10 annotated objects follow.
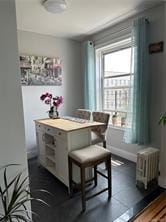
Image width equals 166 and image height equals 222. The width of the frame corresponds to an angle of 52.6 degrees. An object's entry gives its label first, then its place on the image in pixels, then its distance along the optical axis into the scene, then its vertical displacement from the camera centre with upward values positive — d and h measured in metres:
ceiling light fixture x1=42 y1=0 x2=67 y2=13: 2.21 +1.15
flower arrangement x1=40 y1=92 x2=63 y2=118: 3.06 -0.22
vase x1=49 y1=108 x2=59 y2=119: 3.08 -0.42
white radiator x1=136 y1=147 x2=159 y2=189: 2.24 -1.04
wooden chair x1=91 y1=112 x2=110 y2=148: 2.83 -0.73
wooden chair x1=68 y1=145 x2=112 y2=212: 1.87 -0.80
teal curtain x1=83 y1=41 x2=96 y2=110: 3.70 +0.33
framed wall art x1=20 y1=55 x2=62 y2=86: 3.30 +0.43
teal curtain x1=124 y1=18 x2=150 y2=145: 2.57 +0.07
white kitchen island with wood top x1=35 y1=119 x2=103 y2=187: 2.18 -0.71
